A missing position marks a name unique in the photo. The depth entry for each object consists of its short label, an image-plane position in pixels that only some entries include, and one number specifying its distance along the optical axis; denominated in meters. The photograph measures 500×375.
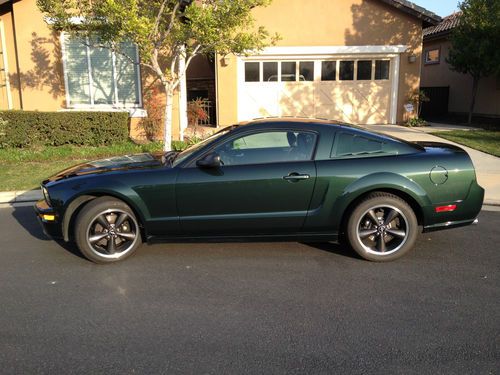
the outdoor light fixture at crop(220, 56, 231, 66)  14.92
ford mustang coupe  4.44
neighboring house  18.12
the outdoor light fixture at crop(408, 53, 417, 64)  15.44
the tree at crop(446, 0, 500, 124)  15.04
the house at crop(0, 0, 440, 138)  15.18
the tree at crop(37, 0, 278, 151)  8.49
